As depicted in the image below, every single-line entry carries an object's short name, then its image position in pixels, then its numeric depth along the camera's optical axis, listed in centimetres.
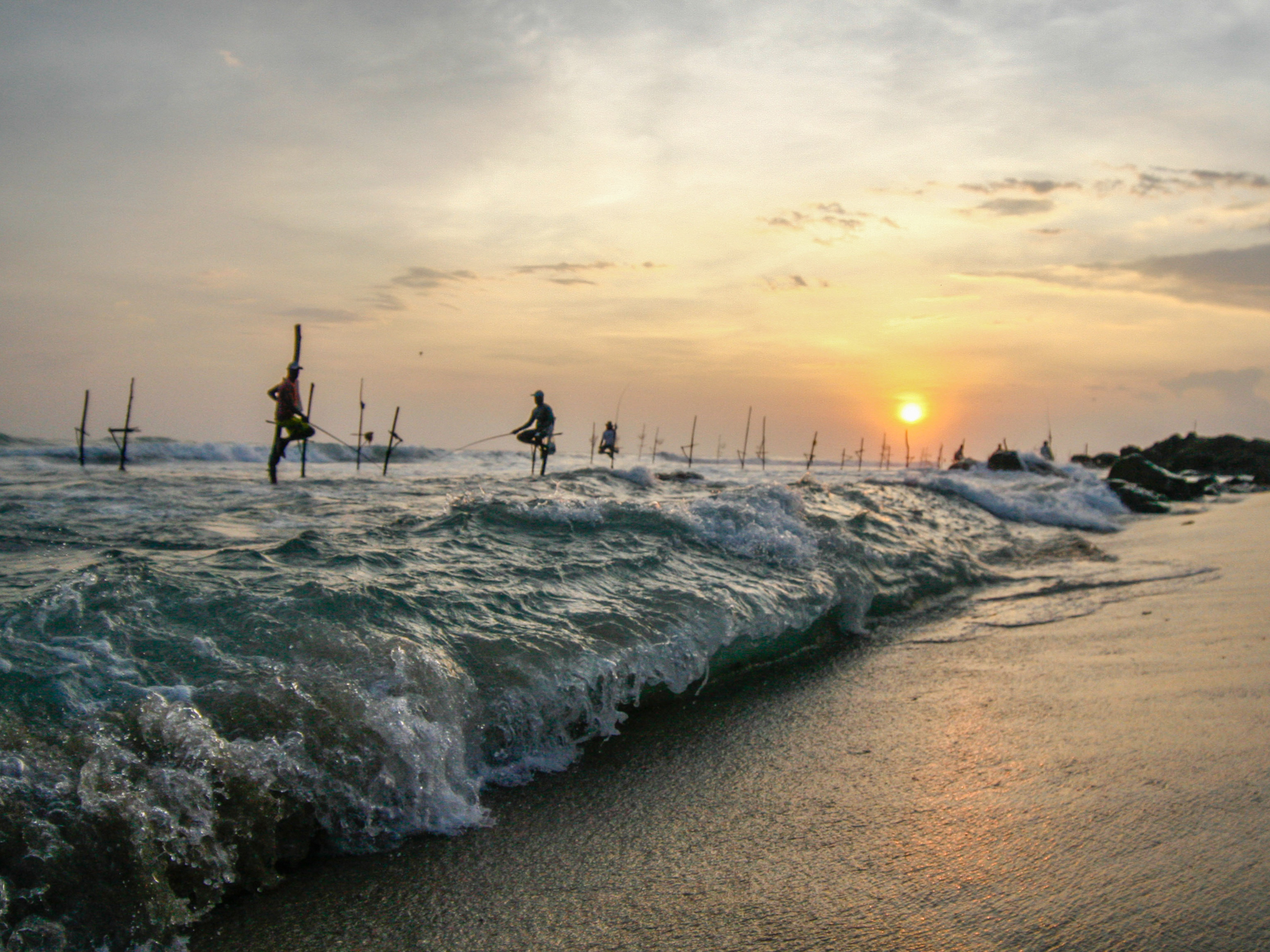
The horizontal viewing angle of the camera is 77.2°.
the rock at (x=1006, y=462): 3053
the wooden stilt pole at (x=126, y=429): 2108
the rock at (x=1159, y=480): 1859
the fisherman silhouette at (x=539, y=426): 2020
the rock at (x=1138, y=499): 1569
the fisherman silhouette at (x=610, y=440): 2836
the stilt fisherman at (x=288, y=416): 1555
